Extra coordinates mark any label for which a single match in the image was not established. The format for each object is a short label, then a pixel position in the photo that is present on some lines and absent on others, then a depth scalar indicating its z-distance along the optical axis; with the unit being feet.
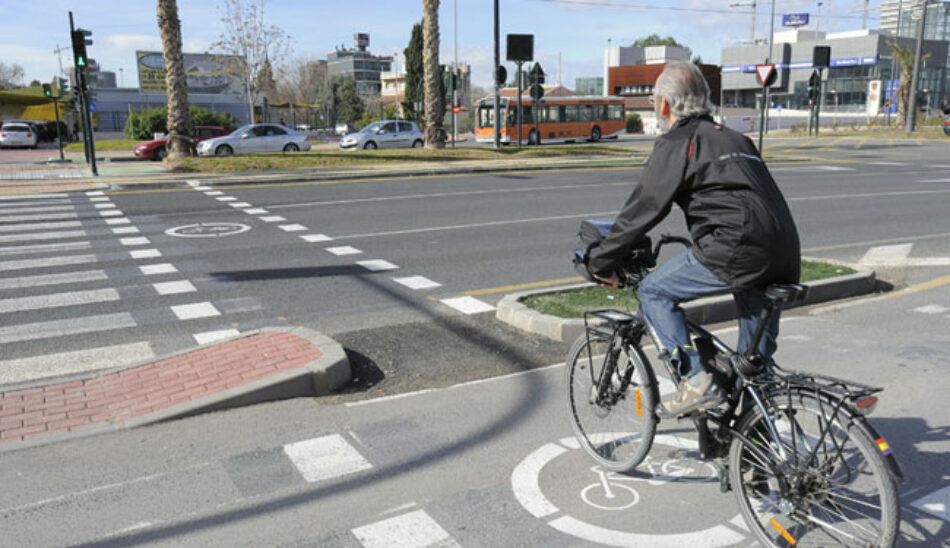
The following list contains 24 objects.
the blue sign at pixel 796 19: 327.06
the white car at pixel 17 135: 144.25
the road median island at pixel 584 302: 20.45
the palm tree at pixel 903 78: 176.35
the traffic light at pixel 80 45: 69.56
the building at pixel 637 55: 311.68
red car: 99.96
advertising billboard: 240.12
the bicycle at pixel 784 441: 9.01
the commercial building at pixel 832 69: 267.18
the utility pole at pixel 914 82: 134.25
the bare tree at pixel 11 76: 381.38
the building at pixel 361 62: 521.24
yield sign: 70.38
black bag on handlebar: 11.82
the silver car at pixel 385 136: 119.34
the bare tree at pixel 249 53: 147.95
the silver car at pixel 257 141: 96.88
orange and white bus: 142.20
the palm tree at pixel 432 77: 86.07
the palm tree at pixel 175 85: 72.59
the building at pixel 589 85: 416.38
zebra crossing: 19.97
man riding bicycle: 9.89
